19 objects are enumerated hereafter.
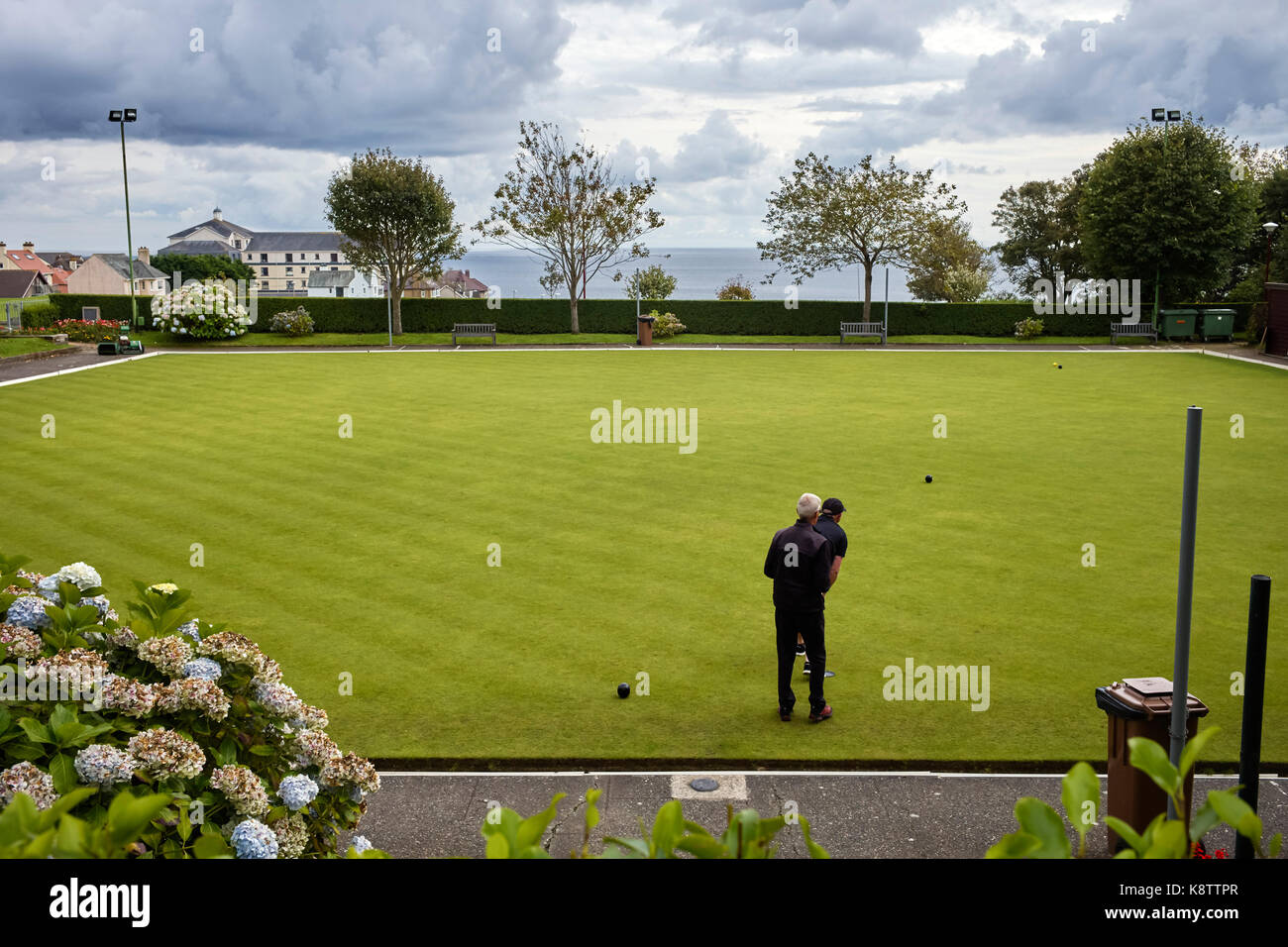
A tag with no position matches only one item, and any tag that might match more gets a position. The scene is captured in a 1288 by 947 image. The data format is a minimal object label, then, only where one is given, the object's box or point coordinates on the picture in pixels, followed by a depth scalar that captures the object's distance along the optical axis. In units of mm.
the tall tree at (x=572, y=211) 61906
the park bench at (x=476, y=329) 56438
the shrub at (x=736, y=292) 69875
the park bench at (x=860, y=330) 56622
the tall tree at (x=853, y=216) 59875
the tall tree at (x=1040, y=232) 86000
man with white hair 10125
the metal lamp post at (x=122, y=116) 50375
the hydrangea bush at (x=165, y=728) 4332
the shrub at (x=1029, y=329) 55312
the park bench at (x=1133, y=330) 53688
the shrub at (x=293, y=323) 55719
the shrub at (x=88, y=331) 49906
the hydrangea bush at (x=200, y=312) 51750
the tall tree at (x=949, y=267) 62000
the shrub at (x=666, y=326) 56812
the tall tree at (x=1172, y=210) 53719
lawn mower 46031
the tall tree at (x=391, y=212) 58844
